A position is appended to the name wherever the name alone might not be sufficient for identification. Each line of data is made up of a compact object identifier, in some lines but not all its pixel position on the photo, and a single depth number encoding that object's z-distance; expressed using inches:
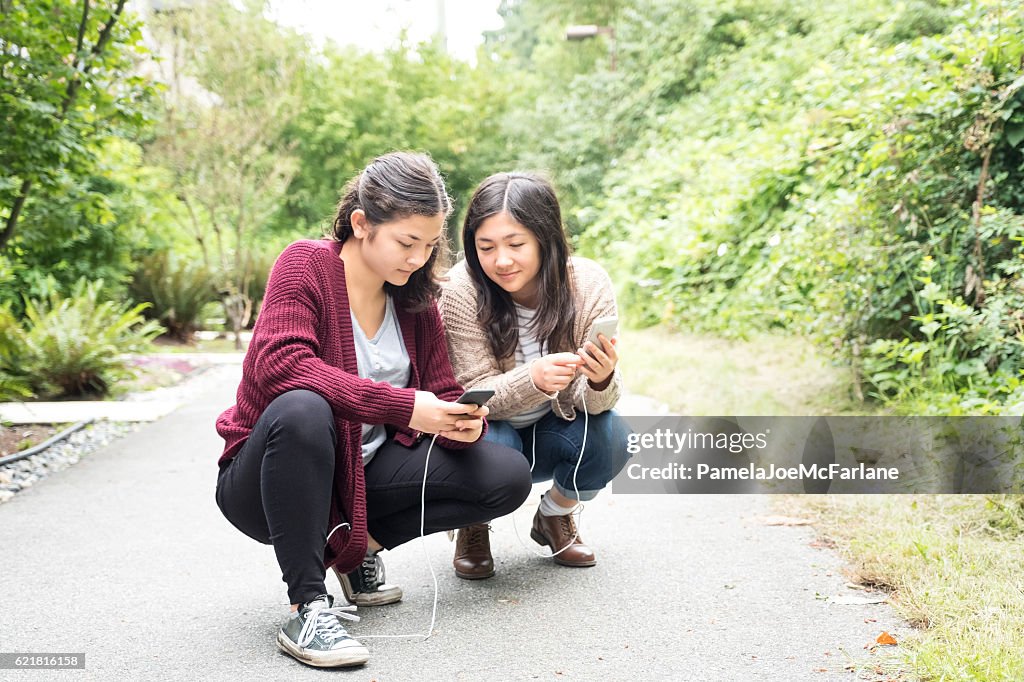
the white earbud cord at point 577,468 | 137.9
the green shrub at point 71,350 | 300.4
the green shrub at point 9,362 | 278.5
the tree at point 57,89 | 211.6
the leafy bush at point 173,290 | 520.4
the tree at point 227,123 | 571.2
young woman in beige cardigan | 133.1
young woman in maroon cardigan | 108.4
